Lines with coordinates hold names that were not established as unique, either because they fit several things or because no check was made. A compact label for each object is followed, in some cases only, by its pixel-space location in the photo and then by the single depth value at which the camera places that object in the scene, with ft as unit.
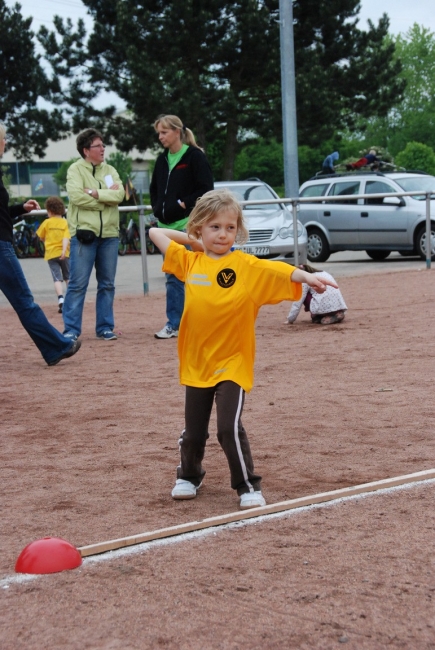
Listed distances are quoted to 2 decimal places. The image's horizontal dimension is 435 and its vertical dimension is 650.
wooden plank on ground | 12.86
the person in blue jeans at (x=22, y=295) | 27.20
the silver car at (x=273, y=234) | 55.62
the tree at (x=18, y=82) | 147.54
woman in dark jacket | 30.81
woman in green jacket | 32.30
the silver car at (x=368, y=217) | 61.77
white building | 337.72
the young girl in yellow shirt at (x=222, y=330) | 15.05
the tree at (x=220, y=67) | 117.19
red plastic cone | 12.09
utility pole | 75.92
